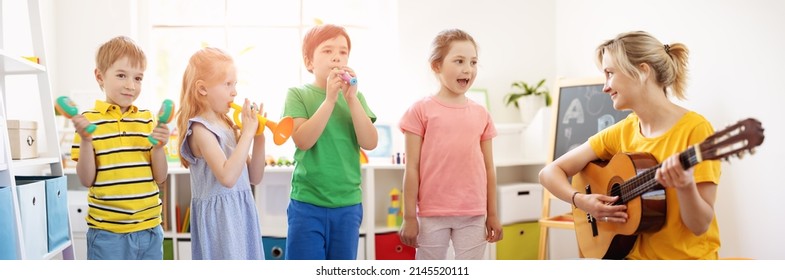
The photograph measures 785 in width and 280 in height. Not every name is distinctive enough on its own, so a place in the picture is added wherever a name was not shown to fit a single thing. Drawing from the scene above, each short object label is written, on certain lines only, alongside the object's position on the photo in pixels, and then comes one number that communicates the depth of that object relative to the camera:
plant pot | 2.59
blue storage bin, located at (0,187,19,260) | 1.25
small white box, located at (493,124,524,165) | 2.58
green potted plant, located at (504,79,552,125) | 2.58
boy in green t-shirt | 1.34
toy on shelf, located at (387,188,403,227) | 2.46
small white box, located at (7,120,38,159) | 1.46
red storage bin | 2.37
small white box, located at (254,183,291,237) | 2.30
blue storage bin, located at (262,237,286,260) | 2.29
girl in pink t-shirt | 1.41
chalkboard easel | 2.11
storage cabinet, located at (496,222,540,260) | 2.45
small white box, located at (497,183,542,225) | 2.42
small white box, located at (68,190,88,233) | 1.99
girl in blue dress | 1.26
